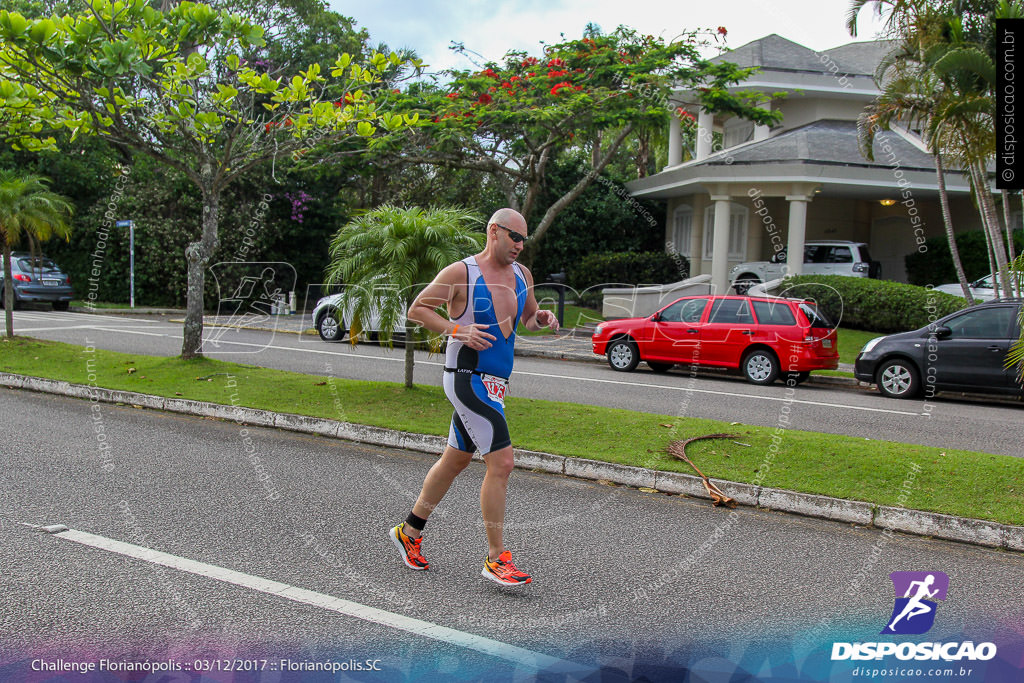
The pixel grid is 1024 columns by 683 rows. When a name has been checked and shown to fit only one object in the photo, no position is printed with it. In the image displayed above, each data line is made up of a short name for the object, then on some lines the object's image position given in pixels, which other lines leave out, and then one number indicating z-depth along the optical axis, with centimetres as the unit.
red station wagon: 1382
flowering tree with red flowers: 2059
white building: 2284
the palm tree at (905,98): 1589
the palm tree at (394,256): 917
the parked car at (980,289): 1967
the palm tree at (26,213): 1299
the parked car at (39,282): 2364
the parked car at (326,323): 1812
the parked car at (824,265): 2291
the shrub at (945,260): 2255
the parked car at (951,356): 1229
